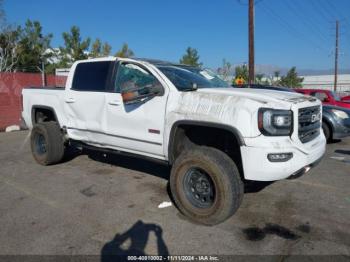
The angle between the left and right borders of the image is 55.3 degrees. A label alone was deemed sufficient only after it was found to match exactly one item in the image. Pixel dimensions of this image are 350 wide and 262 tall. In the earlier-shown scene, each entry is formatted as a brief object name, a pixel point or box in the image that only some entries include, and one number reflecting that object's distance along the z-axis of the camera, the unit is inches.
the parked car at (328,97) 442.3
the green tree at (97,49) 1351.1
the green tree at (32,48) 1098.1
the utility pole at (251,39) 609.6
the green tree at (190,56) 1456.7
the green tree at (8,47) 972.6
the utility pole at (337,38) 1796.0
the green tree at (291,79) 1849.2
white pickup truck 137.8
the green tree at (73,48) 1261.1
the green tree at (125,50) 1453.5
